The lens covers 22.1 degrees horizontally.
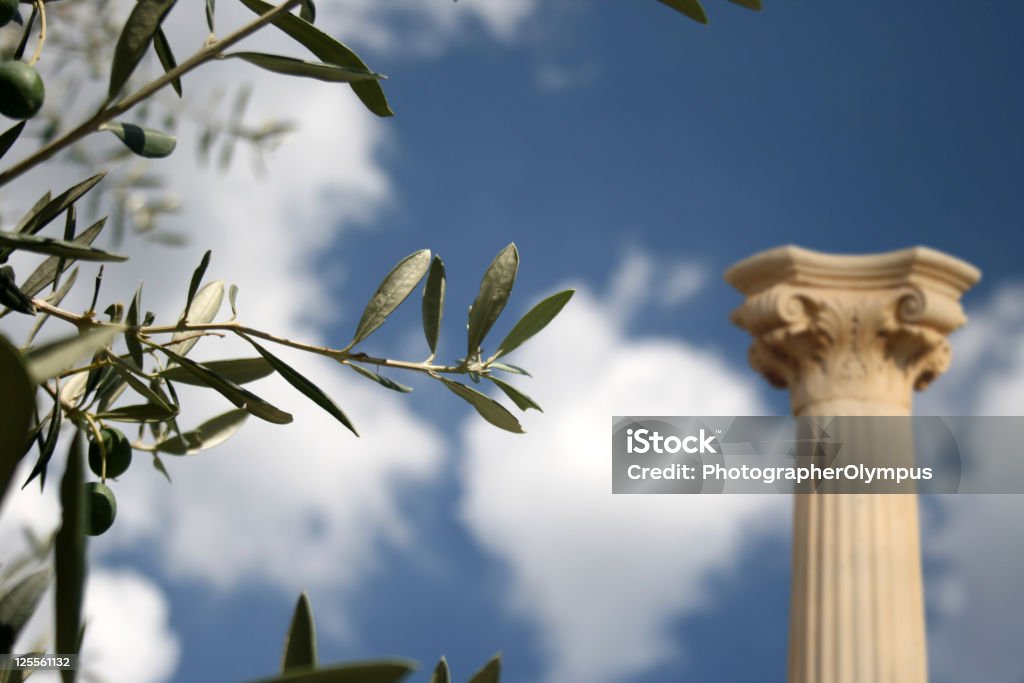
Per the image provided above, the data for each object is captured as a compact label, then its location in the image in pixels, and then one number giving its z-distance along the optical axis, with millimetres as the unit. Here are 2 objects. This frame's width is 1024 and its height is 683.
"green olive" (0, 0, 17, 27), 881
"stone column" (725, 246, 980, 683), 8270
